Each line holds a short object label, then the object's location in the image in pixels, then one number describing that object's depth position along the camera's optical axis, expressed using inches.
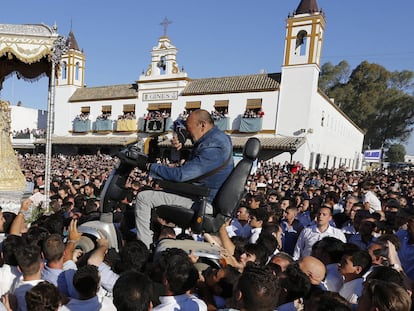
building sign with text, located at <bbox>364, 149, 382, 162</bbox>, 914.1
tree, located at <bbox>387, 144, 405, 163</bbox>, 2082.9
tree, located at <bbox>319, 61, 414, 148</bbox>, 1608.0
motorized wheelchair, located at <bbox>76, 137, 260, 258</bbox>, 112.4
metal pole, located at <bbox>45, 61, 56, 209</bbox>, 271.1
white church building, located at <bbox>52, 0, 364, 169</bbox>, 831.1
